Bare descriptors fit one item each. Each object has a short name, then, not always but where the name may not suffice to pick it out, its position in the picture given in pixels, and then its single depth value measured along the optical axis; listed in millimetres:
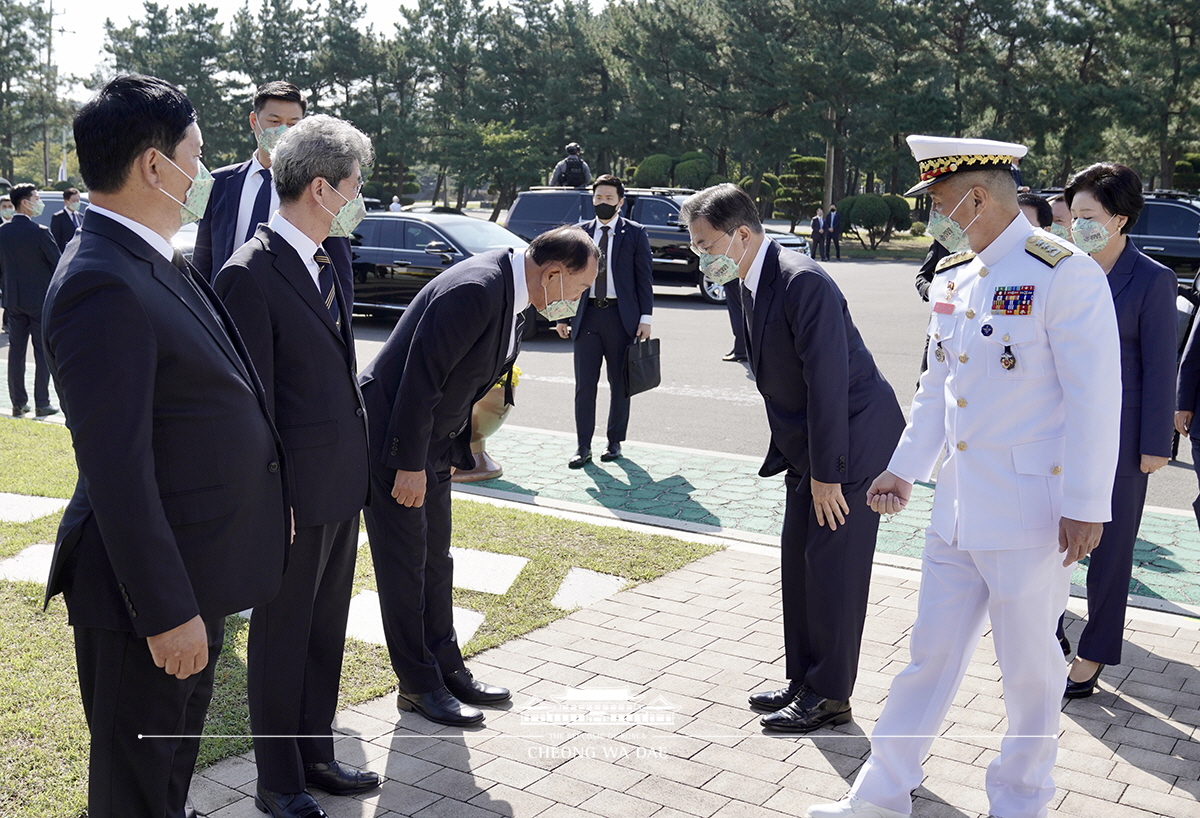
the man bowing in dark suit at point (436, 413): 3848
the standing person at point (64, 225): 11758
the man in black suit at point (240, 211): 4820
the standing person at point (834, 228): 32156
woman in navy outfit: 4344
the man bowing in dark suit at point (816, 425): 3936
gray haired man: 3225
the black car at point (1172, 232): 17469
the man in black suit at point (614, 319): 8250
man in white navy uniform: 3025
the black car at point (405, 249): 15070
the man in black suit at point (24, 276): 10117
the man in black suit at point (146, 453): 2295
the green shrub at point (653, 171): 43500
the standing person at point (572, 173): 15929
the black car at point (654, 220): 18906
